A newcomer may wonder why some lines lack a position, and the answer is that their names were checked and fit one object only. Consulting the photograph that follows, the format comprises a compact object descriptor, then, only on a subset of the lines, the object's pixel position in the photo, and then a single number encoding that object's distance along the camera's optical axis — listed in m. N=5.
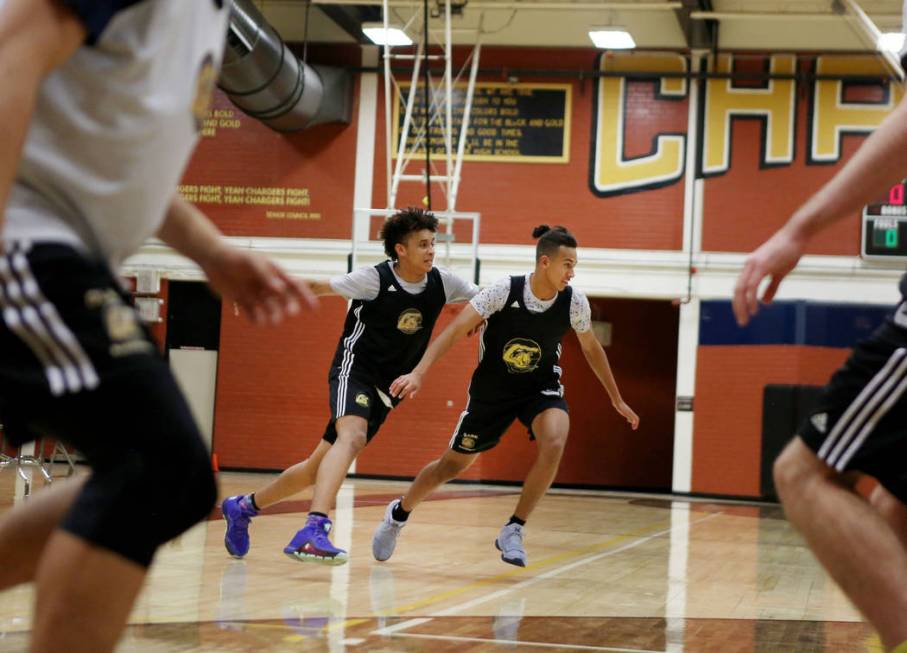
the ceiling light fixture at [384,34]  14.32
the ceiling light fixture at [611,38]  13.86
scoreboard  14.52
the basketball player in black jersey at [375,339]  6.15
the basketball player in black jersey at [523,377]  6.52
